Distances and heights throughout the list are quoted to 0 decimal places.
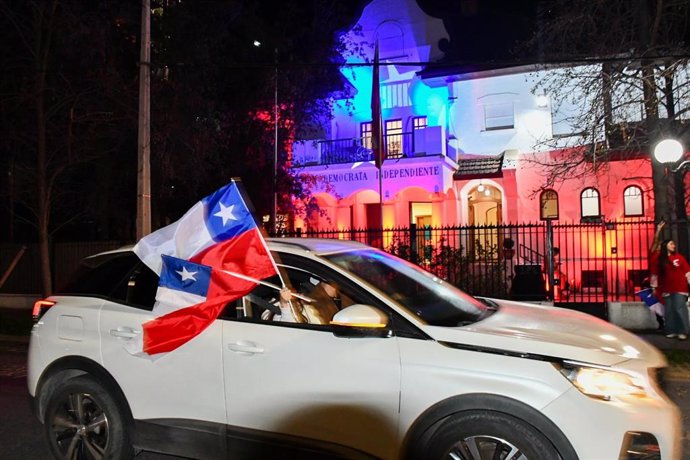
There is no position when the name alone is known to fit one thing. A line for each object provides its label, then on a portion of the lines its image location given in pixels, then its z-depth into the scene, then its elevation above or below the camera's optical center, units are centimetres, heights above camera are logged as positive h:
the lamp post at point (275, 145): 1719 +319
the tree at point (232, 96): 1377 +451
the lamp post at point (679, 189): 953 +99
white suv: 291 -79
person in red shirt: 920 -82
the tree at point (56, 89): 1252 +369
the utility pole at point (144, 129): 1082 +234
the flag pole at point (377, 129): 1725 +360
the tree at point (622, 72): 1048 +326
